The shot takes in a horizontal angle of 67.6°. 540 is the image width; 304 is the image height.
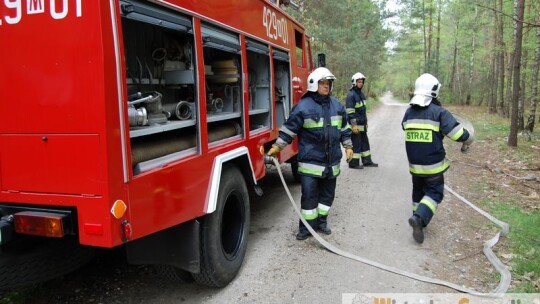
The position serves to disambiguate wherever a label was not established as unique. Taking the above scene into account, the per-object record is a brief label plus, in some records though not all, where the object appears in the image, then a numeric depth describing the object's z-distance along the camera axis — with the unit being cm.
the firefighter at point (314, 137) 439
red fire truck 214
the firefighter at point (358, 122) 769
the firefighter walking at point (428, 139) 438
